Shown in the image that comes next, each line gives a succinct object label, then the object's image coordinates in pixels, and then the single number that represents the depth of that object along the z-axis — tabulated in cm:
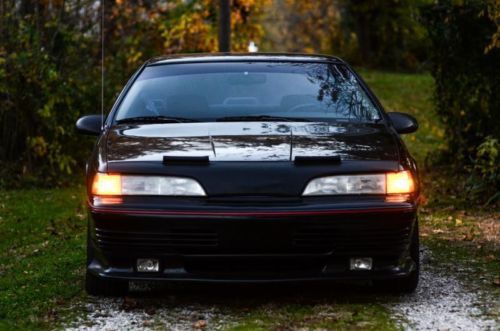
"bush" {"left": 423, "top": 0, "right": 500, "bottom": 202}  1792
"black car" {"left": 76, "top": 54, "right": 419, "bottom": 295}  875
